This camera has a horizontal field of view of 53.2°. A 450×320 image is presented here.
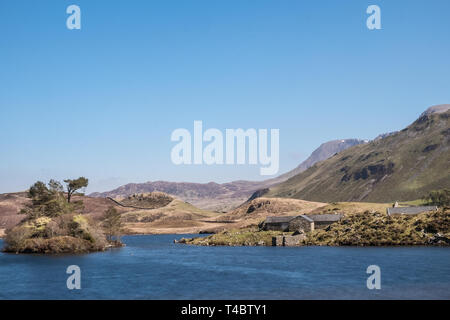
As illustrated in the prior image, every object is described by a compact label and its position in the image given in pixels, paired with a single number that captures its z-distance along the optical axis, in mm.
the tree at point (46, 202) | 115812
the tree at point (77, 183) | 125438
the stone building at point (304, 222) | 126875
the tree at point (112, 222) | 133625
